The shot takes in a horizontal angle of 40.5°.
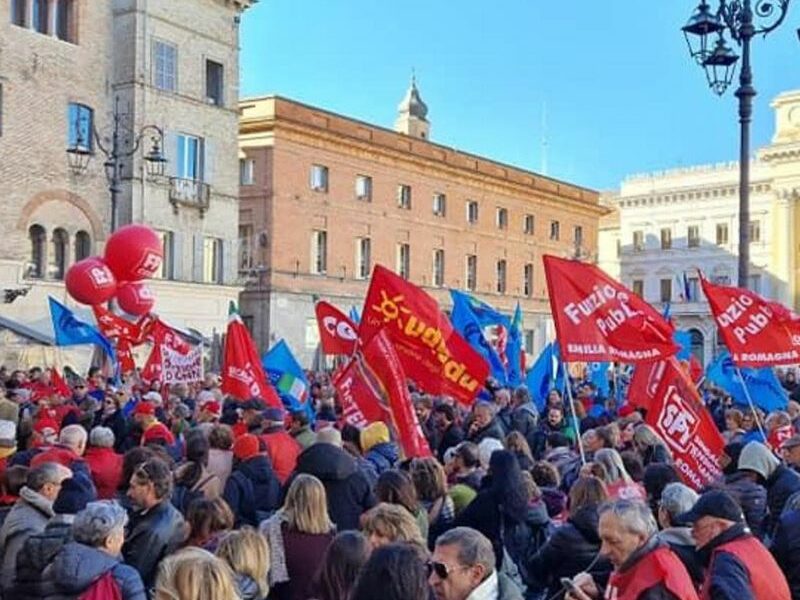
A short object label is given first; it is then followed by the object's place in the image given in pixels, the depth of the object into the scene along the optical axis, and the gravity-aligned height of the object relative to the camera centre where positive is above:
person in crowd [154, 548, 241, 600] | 3.90 -1.05
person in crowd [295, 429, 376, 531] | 6.74 -1.19
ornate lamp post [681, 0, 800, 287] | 11.59 +2.71
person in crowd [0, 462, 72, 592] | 5.98 -1.26
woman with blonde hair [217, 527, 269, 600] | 4.80 -1.20
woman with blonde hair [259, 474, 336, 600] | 5.57 -1.29
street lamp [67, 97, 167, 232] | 32.16 +4.52
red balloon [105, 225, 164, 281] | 19.20 +0.66
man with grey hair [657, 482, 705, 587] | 5.06 -1.17
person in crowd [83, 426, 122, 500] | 7.98 -1.29
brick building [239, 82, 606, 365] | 42.16 +3.34
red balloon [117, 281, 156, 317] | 20.03 -0.18
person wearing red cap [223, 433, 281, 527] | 7.64 -1.40
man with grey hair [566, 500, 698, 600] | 4.39 -1.11
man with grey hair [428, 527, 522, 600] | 4.20 -1.07
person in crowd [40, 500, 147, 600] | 4.61 -1.18
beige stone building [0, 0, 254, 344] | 30.75 +4.77
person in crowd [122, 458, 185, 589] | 5.85 -1.27
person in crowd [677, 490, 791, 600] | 4.68 -1.15
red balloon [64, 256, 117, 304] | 18.97 +0.12
